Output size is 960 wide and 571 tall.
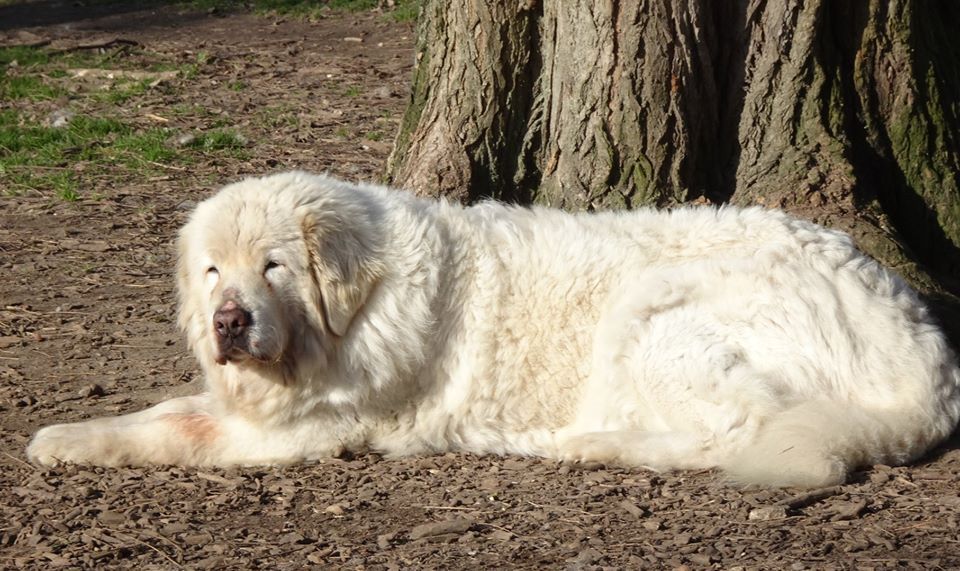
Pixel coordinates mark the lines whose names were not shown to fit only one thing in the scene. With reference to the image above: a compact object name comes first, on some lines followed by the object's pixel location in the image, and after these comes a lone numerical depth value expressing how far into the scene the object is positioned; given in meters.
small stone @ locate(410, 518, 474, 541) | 8.77
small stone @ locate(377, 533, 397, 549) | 8.58
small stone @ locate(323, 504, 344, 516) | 9.28
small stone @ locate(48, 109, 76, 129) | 20.92
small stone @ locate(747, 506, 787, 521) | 8.88
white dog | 9.95
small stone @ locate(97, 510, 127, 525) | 8.98
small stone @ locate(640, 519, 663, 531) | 8.86
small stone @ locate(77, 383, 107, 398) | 11.97
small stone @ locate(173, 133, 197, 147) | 20.00
